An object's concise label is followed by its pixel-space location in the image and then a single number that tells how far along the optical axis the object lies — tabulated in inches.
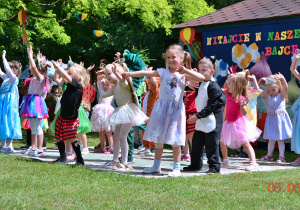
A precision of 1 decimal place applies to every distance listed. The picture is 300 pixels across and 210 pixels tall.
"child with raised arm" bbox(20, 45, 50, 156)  344.5
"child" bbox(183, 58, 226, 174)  270.4
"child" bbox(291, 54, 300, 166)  327.0
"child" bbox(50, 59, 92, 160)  323.3
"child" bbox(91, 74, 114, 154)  367.9
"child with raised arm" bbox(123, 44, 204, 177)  257.9
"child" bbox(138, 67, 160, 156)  367.9
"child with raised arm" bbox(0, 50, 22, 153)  361.7
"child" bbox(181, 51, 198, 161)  321.7
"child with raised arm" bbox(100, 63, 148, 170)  279.4
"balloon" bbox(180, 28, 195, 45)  411.4
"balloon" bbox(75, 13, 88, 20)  478.3
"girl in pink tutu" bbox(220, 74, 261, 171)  296.7
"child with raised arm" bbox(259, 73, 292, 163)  351.9
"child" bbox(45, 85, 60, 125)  640.4
